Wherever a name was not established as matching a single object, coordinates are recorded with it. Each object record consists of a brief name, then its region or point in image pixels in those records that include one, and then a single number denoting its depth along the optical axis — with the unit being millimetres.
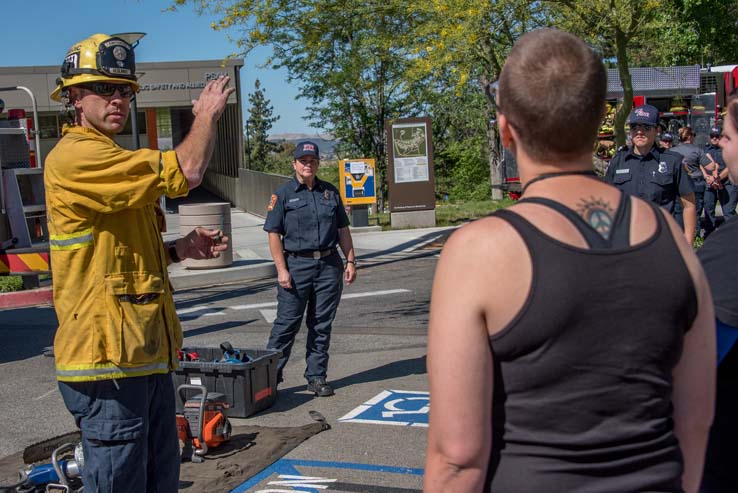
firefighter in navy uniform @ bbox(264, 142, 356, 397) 7234
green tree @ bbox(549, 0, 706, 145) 9297
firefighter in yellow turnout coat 3064
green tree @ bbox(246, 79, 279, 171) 62281
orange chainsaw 5523
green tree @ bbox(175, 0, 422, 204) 9766
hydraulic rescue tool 4227
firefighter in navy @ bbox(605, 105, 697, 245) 7969
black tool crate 6434
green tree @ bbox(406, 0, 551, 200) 9383
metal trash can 14984
